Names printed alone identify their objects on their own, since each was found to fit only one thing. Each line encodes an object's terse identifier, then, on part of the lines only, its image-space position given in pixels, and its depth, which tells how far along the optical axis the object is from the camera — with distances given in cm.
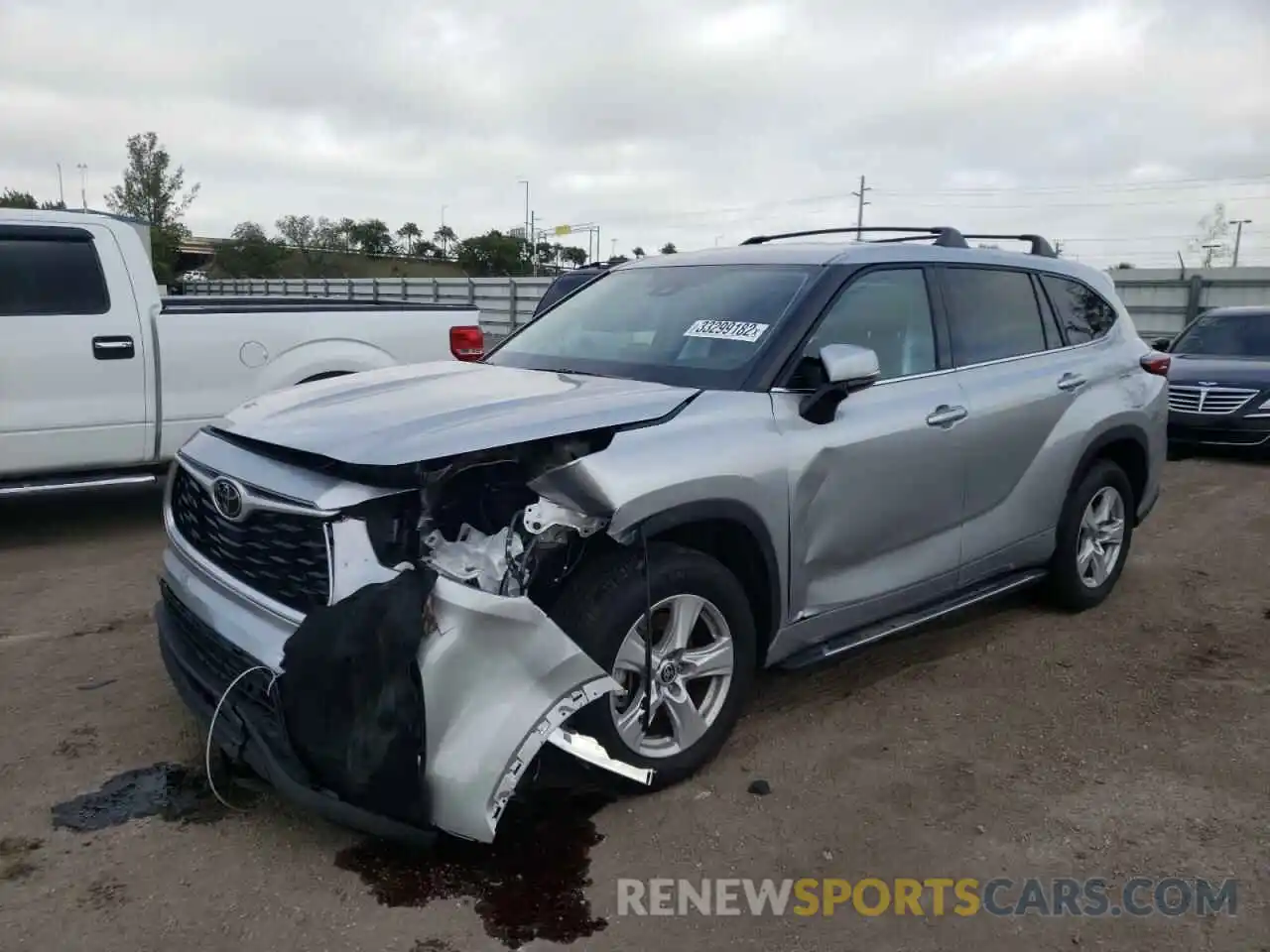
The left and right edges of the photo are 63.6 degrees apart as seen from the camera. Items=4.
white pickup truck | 599
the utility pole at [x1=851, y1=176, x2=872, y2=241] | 6975
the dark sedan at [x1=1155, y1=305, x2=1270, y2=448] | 1018
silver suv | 274
